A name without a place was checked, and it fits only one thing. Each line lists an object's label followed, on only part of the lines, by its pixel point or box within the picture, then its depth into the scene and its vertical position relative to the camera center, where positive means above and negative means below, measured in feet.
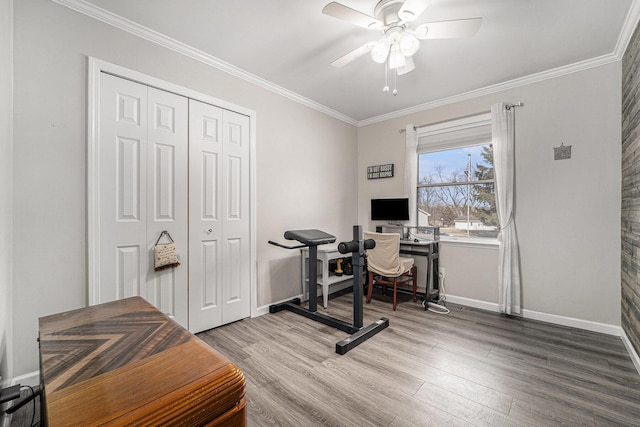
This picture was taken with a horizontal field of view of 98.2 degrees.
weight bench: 8.51 -2.67
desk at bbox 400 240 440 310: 11.59 -1.79
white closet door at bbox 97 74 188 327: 7.18 +0.69
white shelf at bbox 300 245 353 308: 11.24 -2.40
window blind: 11.54 +3.55
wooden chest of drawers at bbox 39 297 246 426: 1.33 -0.95
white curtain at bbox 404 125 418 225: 13.15 +2.24
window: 11.67 +1.52
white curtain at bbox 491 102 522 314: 10.44 +0.02
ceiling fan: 5.95 +4.31
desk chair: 10.93 -1.96
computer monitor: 13.12 +0.22
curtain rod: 10.46 +4.13
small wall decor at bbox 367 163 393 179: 14.10 +2.21
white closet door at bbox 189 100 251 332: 8.84 -0.11
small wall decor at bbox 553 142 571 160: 9.60 +2.15
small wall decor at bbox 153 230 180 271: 7.84 -1.16
